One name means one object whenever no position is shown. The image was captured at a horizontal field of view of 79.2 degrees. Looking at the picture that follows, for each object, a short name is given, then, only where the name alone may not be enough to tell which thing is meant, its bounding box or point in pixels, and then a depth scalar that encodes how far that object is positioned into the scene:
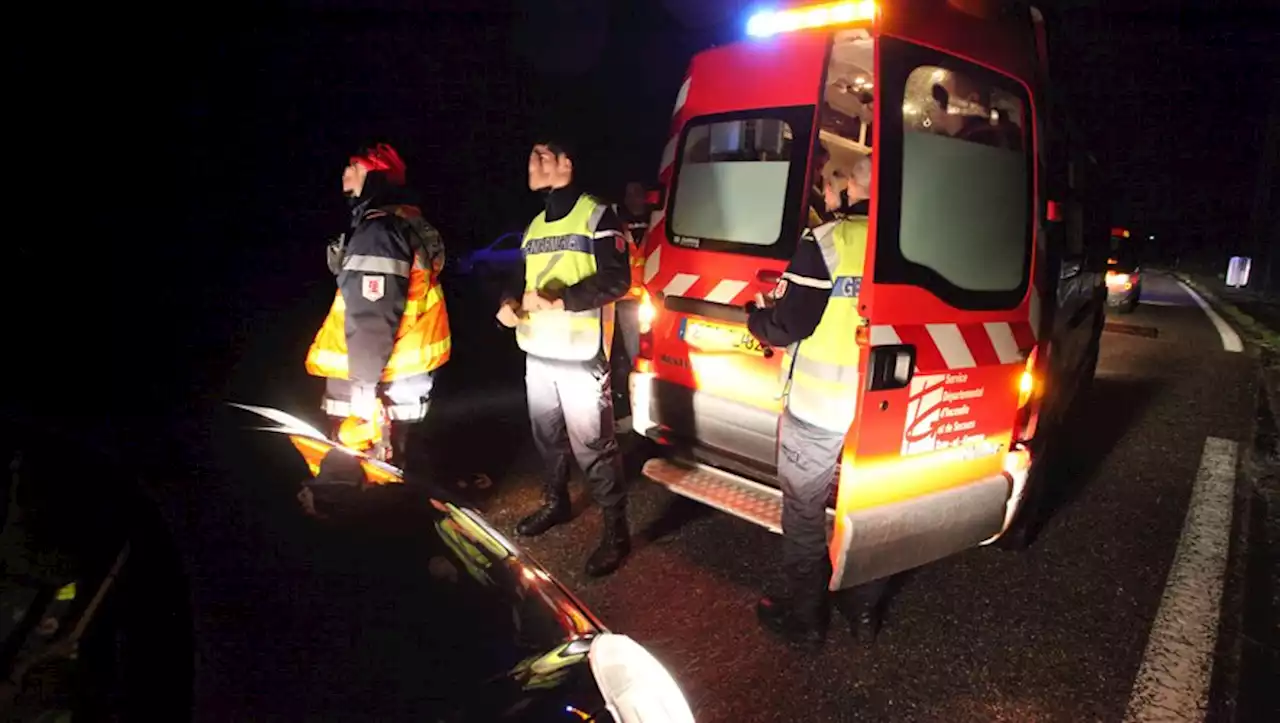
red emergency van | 2.61
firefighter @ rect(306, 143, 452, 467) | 3.31
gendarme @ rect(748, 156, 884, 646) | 2.70
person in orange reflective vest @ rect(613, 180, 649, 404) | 4.54
